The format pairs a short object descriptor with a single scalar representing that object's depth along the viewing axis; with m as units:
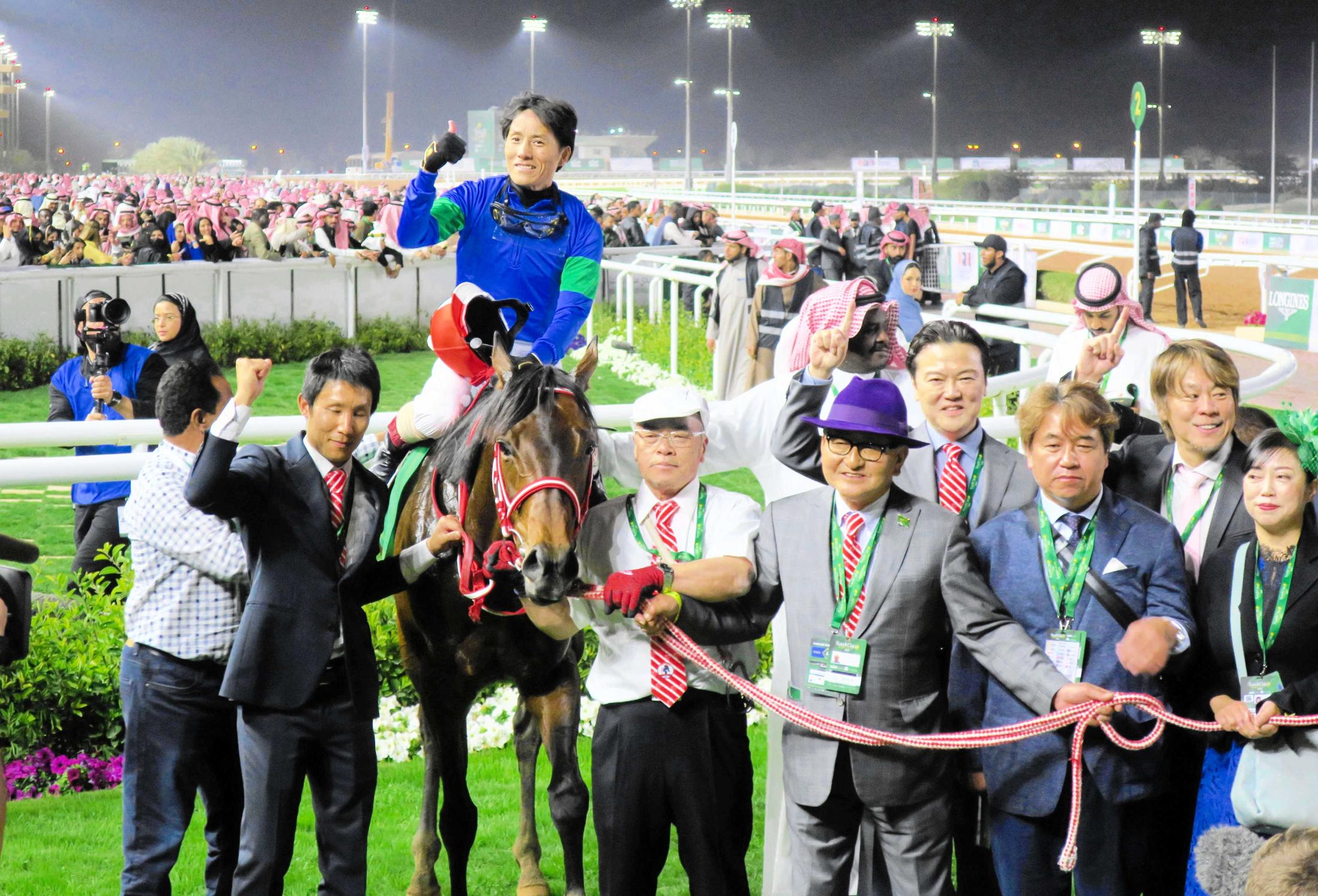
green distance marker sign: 12.88
